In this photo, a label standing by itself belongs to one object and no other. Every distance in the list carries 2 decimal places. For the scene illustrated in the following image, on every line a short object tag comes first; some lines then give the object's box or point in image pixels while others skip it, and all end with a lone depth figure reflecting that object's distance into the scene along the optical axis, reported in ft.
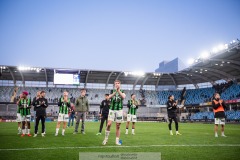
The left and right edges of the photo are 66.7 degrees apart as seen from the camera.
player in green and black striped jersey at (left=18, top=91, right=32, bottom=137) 32.55
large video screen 129.23
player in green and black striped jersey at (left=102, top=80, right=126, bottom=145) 22.05
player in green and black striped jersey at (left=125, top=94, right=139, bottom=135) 38.38
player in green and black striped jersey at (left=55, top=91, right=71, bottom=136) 32.20
